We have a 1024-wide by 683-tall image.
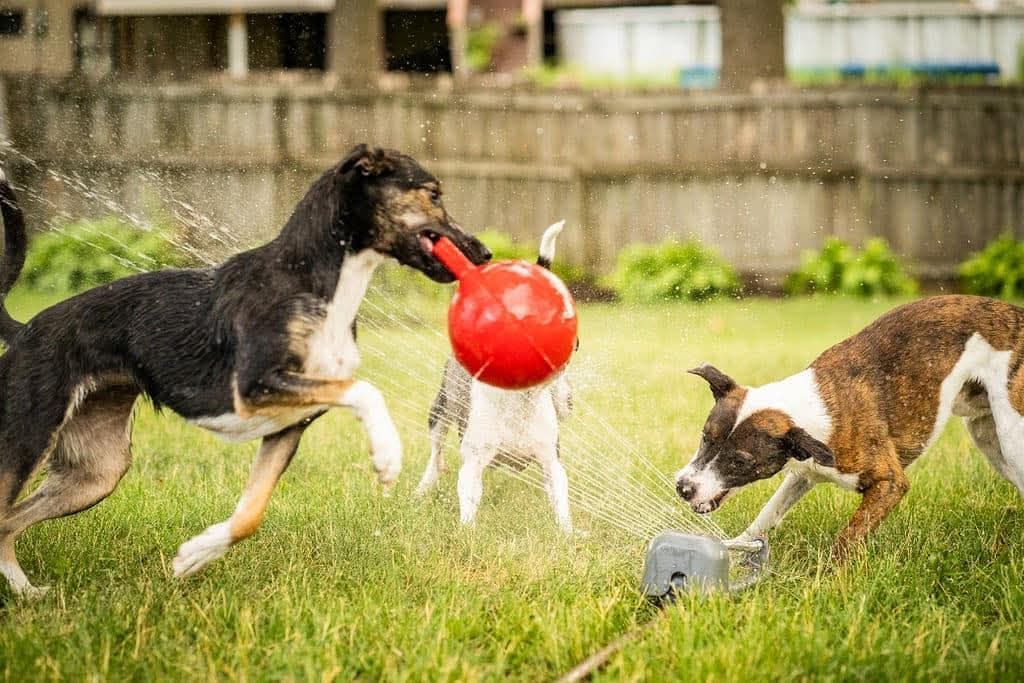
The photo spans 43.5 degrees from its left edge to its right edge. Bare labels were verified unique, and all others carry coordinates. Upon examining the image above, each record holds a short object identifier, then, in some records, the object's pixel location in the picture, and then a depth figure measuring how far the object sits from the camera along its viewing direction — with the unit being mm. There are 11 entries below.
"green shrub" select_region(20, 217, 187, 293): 10930
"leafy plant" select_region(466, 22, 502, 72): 17859
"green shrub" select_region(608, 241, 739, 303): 11516
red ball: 3771
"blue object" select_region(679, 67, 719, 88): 17984
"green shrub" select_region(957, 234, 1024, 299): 11867
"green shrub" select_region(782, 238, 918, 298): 12086
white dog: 4898
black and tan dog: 3691
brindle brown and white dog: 4383
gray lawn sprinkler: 3879
